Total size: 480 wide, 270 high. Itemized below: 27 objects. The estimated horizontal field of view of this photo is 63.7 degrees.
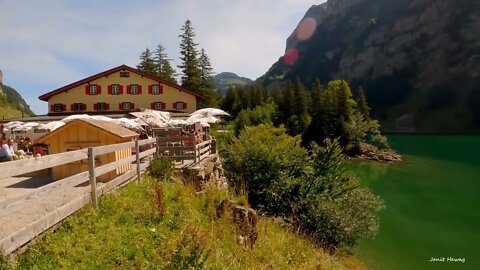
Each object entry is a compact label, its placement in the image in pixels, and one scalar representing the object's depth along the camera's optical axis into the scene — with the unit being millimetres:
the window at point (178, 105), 44781
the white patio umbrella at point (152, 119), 23078
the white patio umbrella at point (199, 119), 25728
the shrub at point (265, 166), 17453
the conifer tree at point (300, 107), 60403
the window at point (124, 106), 44156
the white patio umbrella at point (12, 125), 28081
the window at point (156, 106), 44500
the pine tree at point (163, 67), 68875
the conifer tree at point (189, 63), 59438
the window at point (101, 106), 43716
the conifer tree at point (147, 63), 67375
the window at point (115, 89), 43969
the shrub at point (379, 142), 59656
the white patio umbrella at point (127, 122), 21117
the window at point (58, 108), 43625
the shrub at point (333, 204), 15586
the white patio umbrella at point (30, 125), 27711
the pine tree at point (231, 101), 71188
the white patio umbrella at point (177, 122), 25572
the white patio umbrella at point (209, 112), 27203
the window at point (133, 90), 44188
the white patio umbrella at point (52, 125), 22906
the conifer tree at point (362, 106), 67312
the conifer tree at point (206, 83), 60938
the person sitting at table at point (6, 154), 13906
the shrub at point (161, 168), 10750
